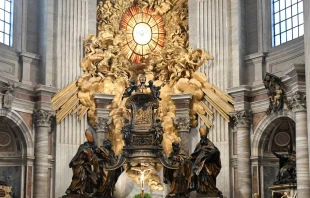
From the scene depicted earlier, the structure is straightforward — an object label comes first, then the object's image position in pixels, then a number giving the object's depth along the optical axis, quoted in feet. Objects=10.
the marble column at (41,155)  64.80
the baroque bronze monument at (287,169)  58.39
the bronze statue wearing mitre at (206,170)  61.46
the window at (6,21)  66.85
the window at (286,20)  65.16
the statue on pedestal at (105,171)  62.39
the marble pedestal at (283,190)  57.43
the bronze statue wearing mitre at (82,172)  61.46
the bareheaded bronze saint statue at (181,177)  61.82
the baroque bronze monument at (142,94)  62.39
